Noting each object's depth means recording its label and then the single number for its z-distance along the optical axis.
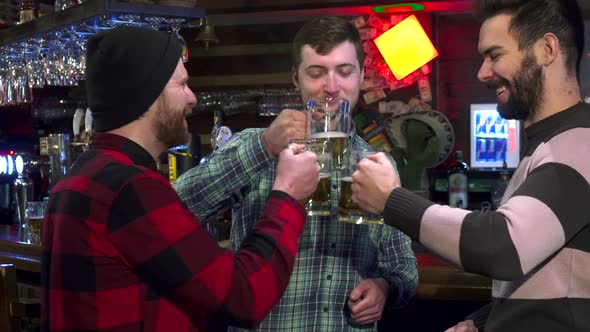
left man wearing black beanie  1.56
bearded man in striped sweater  1.55
